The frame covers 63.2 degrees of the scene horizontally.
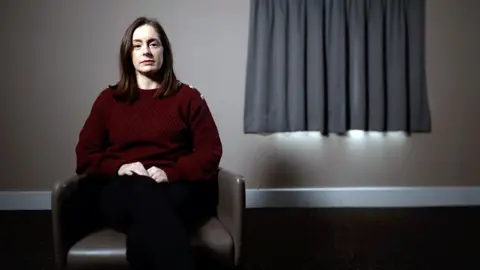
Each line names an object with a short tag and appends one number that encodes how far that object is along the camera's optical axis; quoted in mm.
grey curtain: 2643
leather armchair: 1079
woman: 1183
